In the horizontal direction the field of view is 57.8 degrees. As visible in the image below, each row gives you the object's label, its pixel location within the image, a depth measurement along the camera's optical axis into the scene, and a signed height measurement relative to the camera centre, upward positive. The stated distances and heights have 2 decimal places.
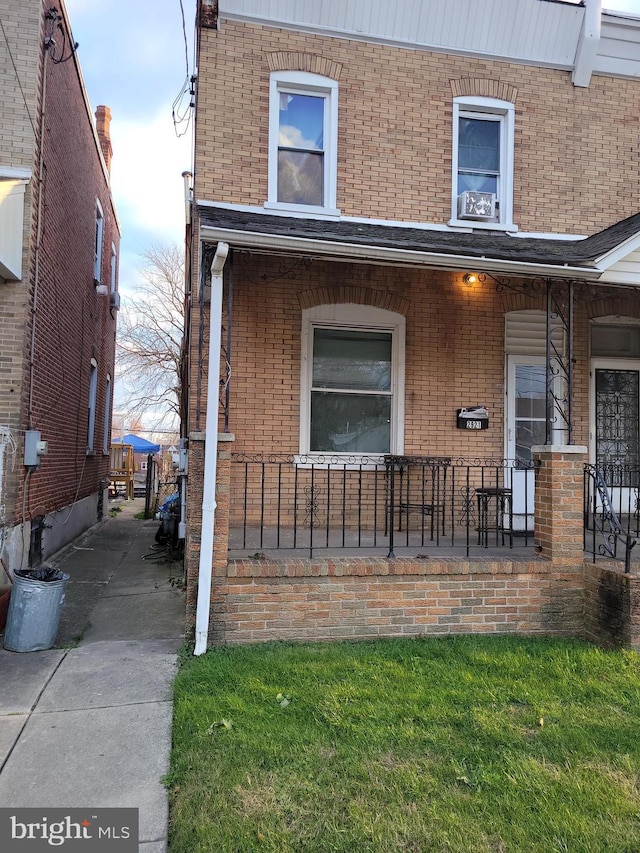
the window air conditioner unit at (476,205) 7.26 +3.16
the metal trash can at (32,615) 4.77 -1.39
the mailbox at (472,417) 7.19 +0.49
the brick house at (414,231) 6.72 +2.60
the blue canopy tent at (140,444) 25.45 +0.28
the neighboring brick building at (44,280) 6.53 +2.25
